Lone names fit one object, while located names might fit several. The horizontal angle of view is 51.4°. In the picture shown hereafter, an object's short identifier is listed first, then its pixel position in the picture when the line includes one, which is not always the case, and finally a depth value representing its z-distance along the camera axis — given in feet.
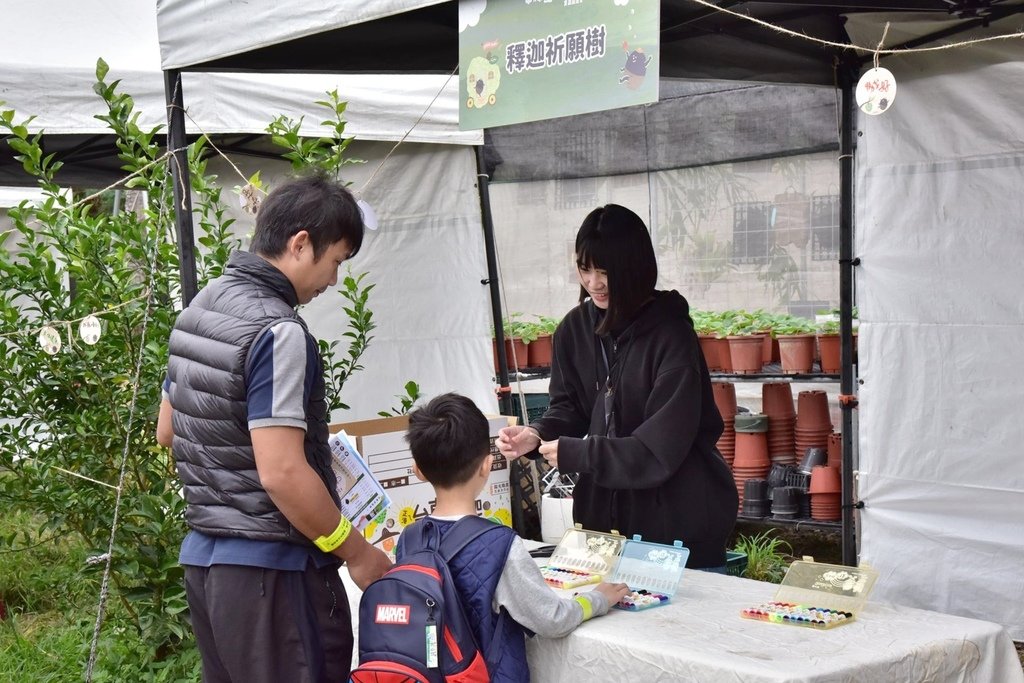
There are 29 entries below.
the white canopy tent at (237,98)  15.62
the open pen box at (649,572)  7.45
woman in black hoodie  8.21
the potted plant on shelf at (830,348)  15.85
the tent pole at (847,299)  12.91
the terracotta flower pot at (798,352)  16.21
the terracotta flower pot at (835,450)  15.81
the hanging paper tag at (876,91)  7.61
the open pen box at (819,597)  6.82
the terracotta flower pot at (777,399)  16.74
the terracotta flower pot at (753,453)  16.75
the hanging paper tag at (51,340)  10.72
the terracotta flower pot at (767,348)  16.99
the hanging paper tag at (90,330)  10.35
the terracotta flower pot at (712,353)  17.20
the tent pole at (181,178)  10.29
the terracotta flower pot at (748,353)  16.71
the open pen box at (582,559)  8.02
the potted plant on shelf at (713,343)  17.12
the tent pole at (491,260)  16.84
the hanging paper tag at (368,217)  7.55
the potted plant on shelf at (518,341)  18.88
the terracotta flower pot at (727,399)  17.13
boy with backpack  6.35
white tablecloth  6.09
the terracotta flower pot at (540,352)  19.06
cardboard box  11.68
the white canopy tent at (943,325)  11.68
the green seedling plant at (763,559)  15.89
